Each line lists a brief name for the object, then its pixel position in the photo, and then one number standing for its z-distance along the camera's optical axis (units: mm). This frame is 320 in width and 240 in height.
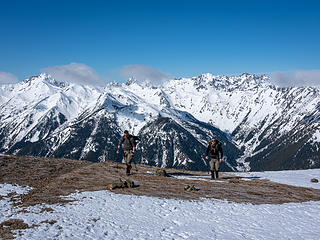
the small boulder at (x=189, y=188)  20250
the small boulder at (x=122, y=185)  19272
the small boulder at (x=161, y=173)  27188
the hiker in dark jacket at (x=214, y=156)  27312
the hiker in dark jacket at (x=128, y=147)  25250
